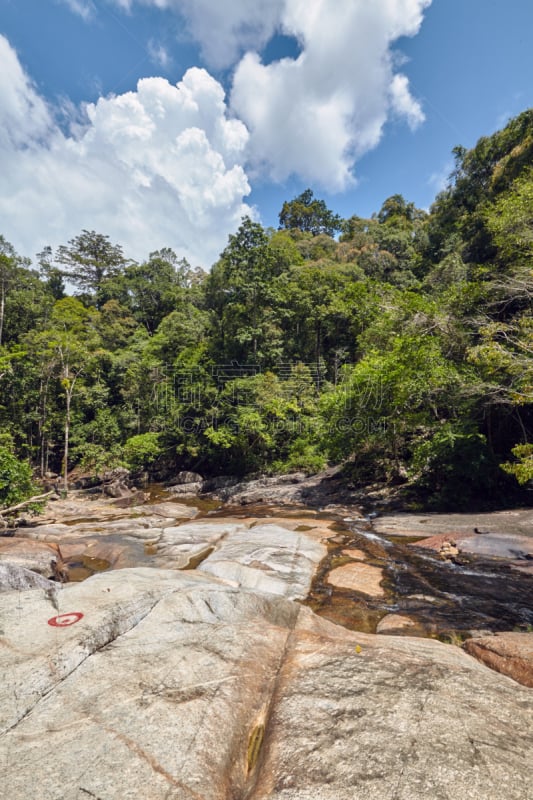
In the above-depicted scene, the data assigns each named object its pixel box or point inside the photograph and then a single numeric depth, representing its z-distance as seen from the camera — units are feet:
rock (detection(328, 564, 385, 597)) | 25.72
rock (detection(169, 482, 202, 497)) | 82.29
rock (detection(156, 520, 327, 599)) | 25.71
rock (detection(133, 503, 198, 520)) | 55.75
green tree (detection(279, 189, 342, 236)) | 237.25
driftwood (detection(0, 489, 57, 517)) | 40.00
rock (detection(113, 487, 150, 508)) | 69.82
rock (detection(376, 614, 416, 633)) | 20.12
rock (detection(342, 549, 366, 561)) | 32.08
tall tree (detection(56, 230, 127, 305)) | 192.85
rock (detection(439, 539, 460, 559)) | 32.29
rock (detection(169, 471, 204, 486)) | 89.72
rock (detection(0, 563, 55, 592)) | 19.71
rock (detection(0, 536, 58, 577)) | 26.57
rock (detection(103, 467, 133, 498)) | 80.01
